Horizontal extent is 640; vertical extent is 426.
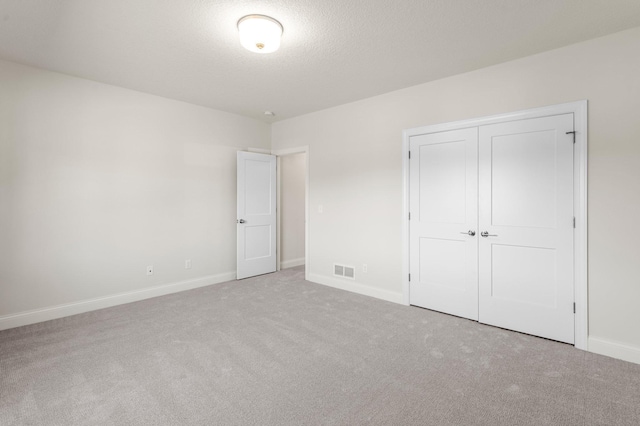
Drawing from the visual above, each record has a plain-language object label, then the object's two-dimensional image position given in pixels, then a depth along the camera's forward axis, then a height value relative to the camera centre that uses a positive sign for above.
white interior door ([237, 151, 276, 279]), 5.07 +0.00
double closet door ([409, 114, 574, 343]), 2.83 -0.10
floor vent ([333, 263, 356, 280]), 4.45 -0.84
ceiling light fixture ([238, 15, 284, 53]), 2.37 +1.43
